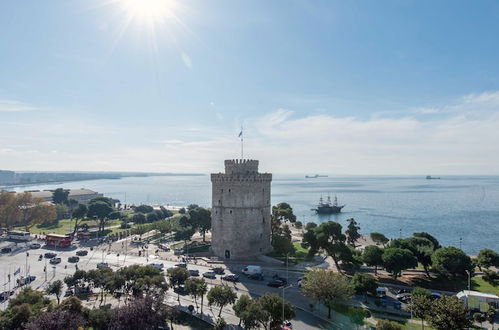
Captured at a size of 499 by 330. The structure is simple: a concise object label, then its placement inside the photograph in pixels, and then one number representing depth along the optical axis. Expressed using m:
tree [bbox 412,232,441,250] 52.50
